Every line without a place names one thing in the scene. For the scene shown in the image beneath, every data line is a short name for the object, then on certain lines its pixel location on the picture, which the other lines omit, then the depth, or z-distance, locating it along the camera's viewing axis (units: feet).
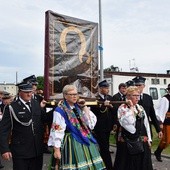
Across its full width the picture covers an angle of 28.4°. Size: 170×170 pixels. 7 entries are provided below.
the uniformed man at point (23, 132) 14.32
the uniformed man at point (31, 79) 15.38
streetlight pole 42.83
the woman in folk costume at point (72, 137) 14.11
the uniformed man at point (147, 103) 18.89
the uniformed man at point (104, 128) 20.10
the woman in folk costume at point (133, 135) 15.69
